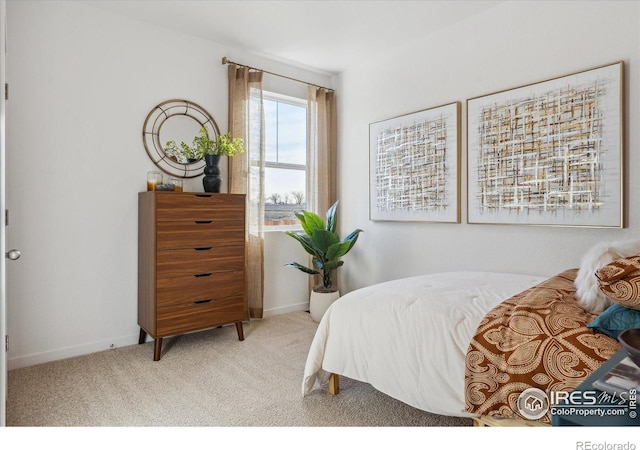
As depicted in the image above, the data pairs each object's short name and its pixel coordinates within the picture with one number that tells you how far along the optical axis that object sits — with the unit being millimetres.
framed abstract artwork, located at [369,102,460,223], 3201
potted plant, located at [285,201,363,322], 3602
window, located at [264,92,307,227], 3922
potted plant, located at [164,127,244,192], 3158
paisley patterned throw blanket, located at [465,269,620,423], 1284
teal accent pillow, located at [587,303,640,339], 1271
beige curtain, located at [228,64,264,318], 3580
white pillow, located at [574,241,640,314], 1496
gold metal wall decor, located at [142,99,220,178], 3176
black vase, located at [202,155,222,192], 3150
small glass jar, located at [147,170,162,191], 2971
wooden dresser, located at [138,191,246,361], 2762
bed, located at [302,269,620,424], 1341
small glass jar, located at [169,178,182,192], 3006
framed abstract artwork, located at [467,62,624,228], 2375
